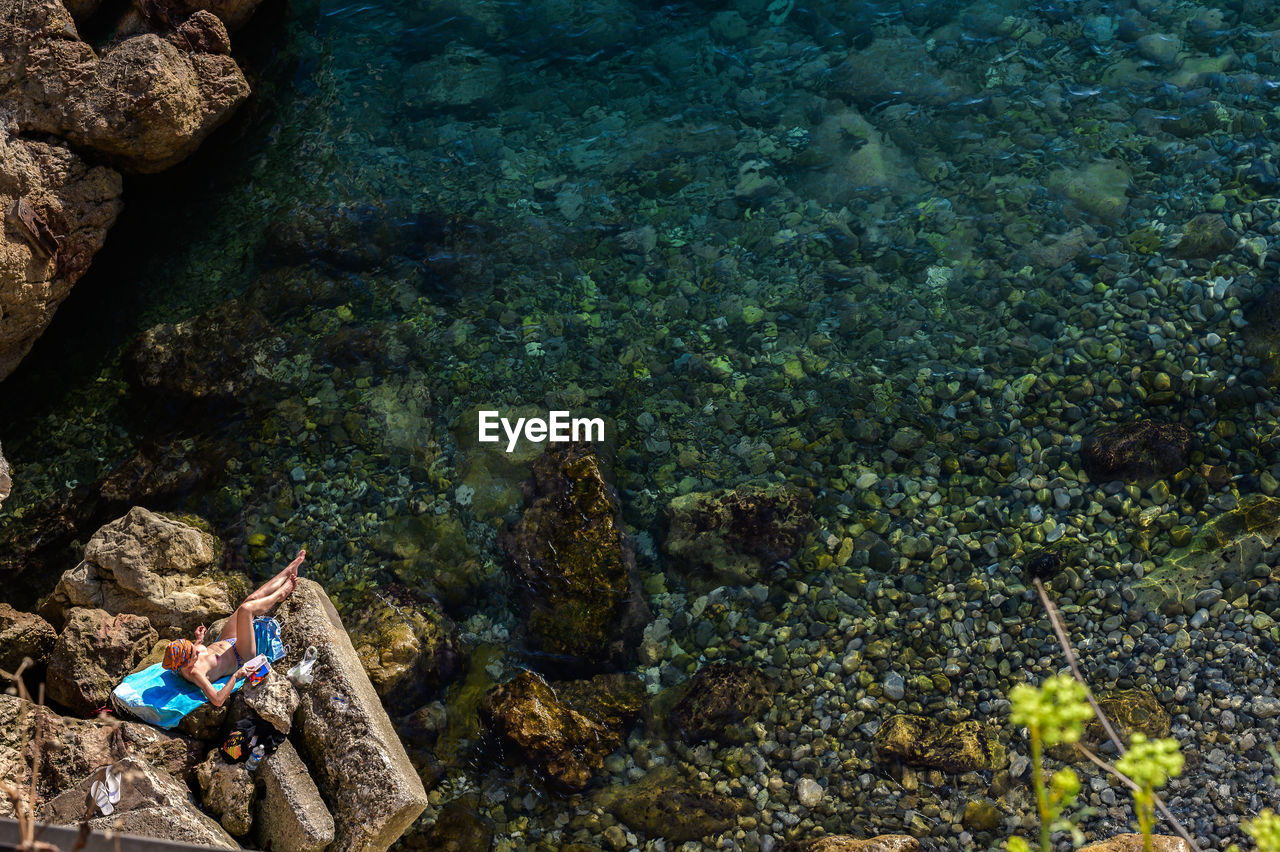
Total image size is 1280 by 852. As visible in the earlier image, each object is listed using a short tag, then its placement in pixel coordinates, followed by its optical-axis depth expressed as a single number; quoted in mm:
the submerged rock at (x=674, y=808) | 7811
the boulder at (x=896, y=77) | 12547
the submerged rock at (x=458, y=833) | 7965
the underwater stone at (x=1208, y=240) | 10328
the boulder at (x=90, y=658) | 7984
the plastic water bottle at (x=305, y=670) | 7840
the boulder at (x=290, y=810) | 7191
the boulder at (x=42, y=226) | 10203
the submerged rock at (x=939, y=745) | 7746
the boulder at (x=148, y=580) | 8602
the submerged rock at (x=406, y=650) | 8672
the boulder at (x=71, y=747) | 7168
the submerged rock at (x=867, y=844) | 7188
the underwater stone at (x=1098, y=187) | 11039
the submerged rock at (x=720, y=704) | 8328
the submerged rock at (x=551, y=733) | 8188
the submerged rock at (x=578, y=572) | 8977
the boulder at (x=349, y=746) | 7434
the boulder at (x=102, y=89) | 10555
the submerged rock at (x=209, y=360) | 10805
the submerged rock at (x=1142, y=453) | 8992
